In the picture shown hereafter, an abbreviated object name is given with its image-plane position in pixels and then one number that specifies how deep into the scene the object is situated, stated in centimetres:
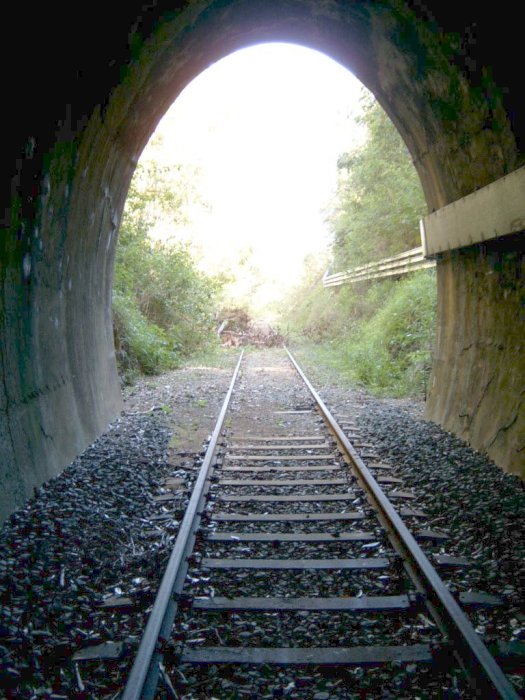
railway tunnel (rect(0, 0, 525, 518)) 459
